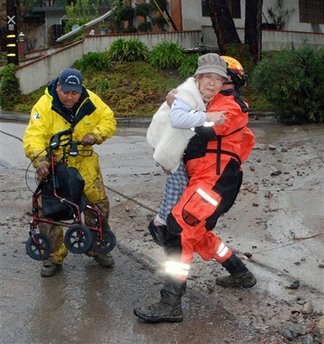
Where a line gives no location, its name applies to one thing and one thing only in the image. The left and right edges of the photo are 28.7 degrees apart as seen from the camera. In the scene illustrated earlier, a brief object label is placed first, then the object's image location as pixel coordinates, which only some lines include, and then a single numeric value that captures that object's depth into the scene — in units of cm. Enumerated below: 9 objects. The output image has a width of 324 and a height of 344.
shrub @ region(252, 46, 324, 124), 1167
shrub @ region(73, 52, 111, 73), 1881
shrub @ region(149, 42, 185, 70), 1858
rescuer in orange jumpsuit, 416
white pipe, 2718
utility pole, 2116
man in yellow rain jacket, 481
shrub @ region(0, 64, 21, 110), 1895
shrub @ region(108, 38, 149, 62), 1903
